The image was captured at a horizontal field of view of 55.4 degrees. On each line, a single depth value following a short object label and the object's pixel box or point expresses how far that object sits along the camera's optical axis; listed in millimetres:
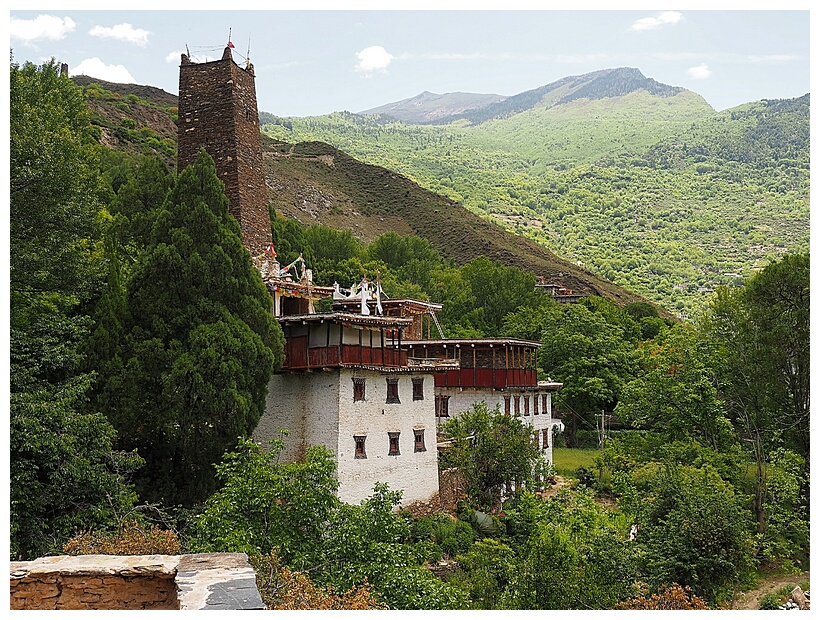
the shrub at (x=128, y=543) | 12023
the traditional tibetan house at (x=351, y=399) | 23766
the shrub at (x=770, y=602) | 21094
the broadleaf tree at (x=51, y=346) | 15445
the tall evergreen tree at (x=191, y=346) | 19578
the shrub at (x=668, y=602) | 14016
